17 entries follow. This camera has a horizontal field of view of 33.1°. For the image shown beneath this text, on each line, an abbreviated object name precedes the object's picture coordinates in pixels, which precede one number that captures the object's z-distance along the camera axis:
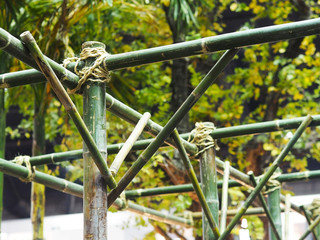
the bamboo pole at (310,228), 3.05
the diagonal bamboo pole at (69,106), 1.54
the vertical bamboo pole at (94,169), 1.69
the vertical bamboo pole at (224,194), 2.49
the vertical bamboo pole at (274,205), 3.47
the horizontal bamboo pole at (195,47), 1.70
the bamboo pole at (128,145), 1.77
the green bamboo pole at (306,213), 3.79
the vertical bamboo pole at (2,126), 3.83
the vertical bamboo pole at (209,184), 2.54
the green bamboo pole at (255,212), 3.98
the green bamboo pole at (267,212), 2.88
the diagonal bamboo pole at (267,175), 2.30
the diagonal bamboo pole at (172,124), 1.77
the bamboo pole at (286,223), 3.36
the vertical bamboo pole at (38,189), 4.58
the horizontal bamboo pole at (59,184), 2.50
